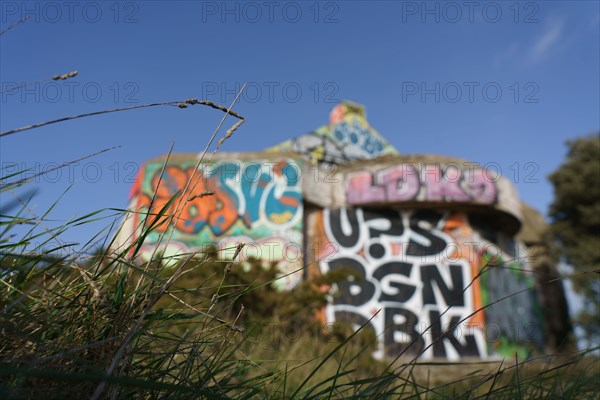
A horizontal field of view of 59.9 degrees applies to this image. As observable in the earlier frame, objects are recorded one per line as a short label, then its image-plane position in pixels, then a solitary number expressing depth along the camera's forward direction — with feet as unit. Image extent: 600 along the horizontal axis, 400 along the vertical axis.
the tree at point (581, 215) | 48.85
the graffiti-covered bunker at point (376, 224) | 36.40
